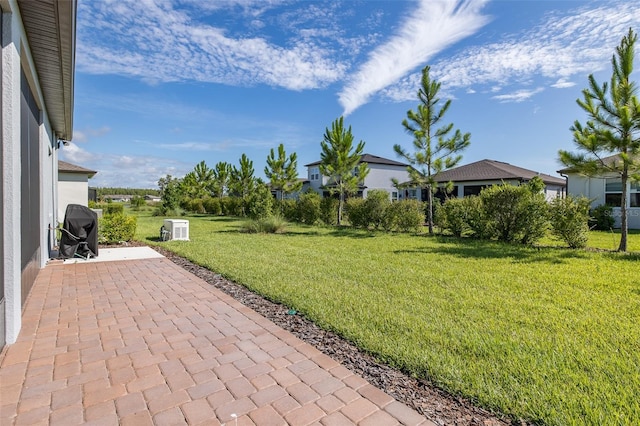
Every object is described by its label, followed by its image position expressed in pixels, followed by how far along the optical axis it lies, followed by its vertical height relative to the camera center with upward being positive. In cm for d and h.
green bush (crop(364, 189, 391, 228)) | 1469 +13
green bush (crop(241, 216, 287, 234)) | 1459 -79
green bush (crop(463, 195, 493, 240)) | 1135 -37
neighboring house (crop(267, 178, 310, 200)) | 3744 +242
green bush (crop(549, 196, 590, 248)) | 928 -30
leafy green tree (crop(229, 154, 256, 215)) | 3278 +335
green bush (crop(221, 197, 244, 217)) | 2725 +22
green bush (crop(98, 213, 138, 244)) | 1009 -63
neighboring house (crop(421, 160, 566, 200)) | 2327 +244
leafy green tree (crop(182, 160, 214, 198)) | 4044 +334
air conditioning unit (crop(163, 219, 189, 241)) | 1112 -75
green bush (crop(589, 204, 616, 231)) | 1614 -40
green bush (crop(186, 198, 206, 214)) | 3439 +28
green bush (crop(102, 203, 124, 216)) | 2028 +3
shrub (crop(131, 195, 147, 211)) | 3925 +79
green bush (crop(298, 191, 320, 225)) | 1820 +4
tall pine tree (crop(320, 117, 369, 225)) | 1736 +280
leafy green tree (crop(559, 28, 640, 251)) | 856 +232
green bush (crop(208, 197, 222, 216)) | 3106 +25
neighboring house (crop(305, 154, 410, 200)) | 3453 +388
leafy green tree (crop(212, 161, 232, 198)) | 3747 +372
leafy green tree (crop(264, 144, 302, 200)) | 2739 +332
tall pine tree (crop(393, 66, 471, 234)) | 1322 +293
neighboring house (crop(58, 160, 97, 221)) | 1894 +150
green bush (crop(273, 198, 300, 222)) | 1966 -2
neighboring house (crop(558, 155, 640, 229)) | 1636 +89
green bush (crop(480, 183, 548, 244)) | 1006 -11
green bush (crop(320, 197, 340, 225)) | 1781 -13
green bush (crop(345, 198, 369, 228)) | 1547 -21
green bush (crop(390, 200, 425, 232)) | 1409 -27
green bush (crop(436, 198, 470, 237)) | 1218 -24
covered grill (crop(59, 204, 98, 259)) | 737 -57
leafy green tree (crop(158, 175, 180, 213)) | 2908 +86
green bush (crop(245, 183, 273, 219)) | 1520 +22
